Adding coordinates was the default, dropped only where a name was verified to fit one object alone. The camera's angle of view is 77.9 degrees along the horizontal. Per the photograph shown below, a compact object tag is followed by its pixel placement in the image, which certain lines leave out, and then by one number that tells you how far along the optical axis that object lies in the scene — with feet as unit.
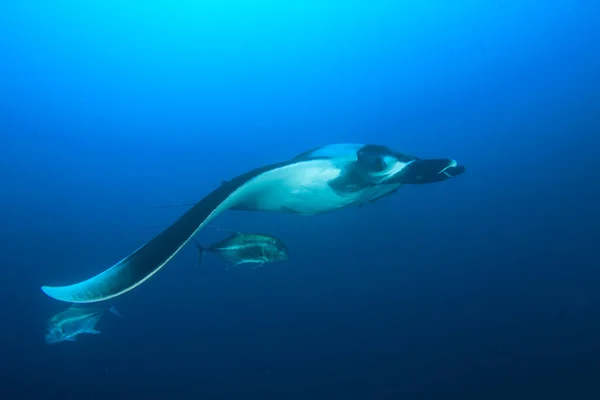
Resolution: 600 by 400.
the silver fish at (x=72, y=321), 16.30
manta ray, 6.93
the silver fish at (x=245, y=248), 11.19
